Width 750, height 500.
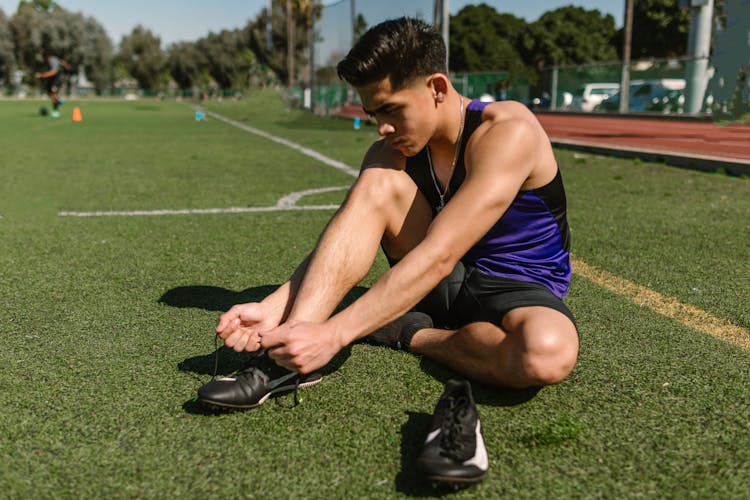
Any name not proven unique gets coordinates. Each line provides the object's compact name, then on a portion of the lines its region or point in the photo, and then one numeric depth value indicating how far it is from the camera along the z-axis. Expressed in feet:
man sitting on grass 7.69
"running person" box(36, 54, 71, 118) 88.28
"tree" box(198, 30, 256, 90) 303.89
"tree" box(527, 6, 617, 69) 206.69
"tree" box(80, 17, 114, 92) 267.39
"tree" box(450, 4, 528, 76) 220.02
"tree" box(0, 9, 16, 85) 261.24
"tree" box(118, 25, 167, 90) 321.11
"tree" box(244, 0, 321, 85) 260.42
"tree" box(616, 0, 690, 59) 165.58
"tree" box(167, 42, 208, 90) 312.29
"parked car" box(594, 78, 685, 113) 67.00
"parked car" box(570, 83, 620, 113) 83.30
